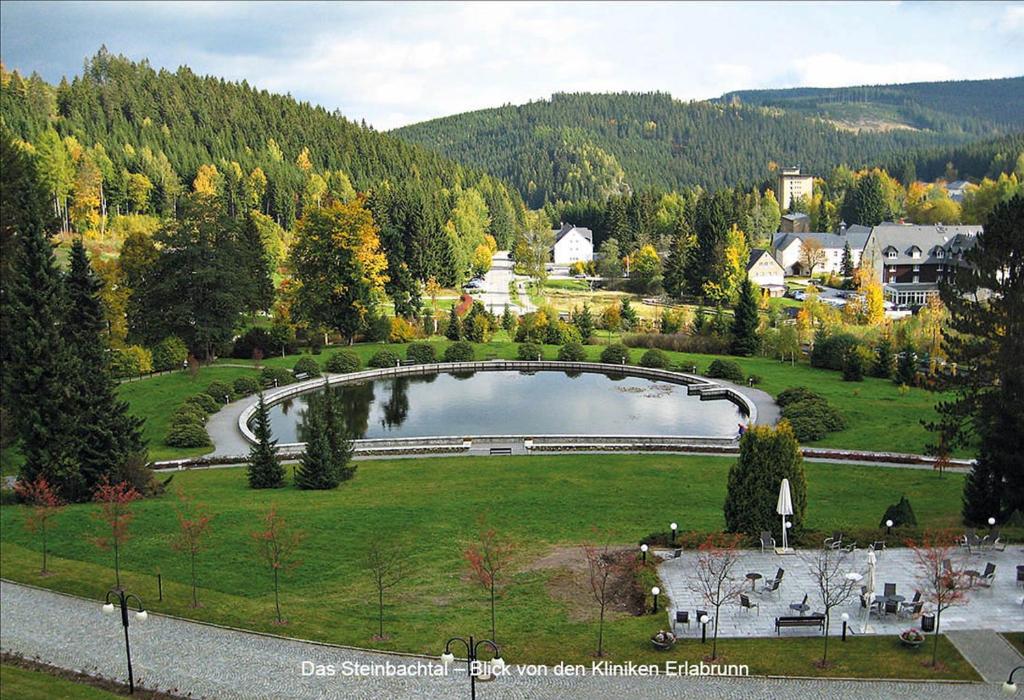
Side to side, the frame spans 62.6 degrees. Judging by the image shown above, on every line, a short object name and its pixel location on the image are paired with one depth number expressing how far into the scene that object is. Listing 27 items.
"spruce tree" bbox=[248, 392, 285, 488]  31.53
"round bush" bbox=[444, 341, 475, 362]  59.53
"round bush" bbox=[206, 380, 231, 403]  46.62
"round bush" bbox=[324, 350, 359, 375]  55.91
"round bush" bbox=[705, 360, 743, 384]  51.53
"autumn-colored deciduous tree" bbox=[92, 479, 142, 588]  21.86
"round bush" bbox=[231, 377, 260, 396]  48.66
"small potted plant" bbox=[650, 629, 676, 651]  17.52
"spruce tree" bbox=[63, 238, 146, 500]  28.98
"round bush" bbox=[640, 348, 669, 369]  56.38
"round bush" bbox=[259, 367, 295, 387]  51.09
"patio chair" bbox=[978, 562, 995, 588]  20.23
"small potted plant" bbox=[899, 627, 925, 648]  17.50
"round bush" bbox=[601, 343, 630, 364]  58.41
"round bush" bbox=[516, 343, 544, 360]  60.09
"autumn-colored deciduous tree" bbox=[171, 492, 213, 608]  20.91
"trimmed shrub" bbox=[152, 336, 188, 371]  51.66
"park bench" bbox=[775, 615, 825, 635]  18.14
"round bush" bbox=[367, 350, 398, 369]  57.50
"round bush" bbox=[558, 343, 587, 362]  59.56
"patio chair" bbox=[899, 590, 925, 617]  18.78
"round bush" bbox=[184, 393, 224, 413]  43.75
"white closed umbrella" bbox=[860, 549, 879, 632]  18.92
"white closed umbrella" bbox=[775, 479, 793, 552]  22.00
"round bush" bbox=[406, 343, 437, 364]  58.84
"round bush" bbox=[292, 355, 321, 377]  54.38
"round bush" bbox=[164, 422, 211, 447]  38.53
